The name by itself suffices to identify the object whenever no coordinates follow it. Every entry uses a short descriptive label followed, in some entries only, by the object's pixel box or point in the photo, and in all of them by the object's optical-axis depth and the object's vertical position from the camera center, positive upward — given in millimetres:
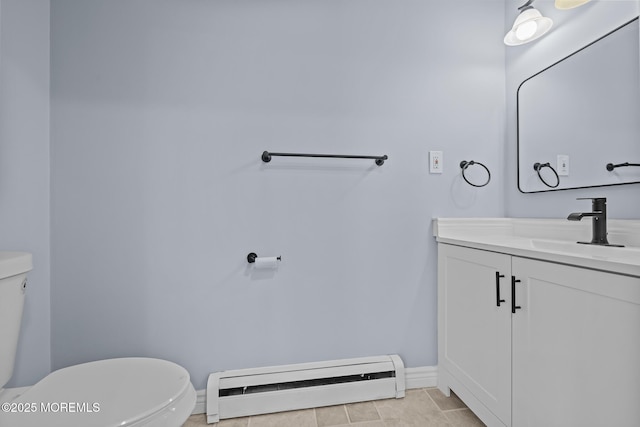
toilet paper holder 1456 -212
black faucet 1142 -32
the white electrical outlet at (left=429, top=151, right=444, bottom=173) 1638 +276
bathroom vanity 758 -359
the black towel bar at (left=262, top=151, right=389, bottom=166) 1450 +281
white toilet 807 -540
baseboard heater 1370 -813
